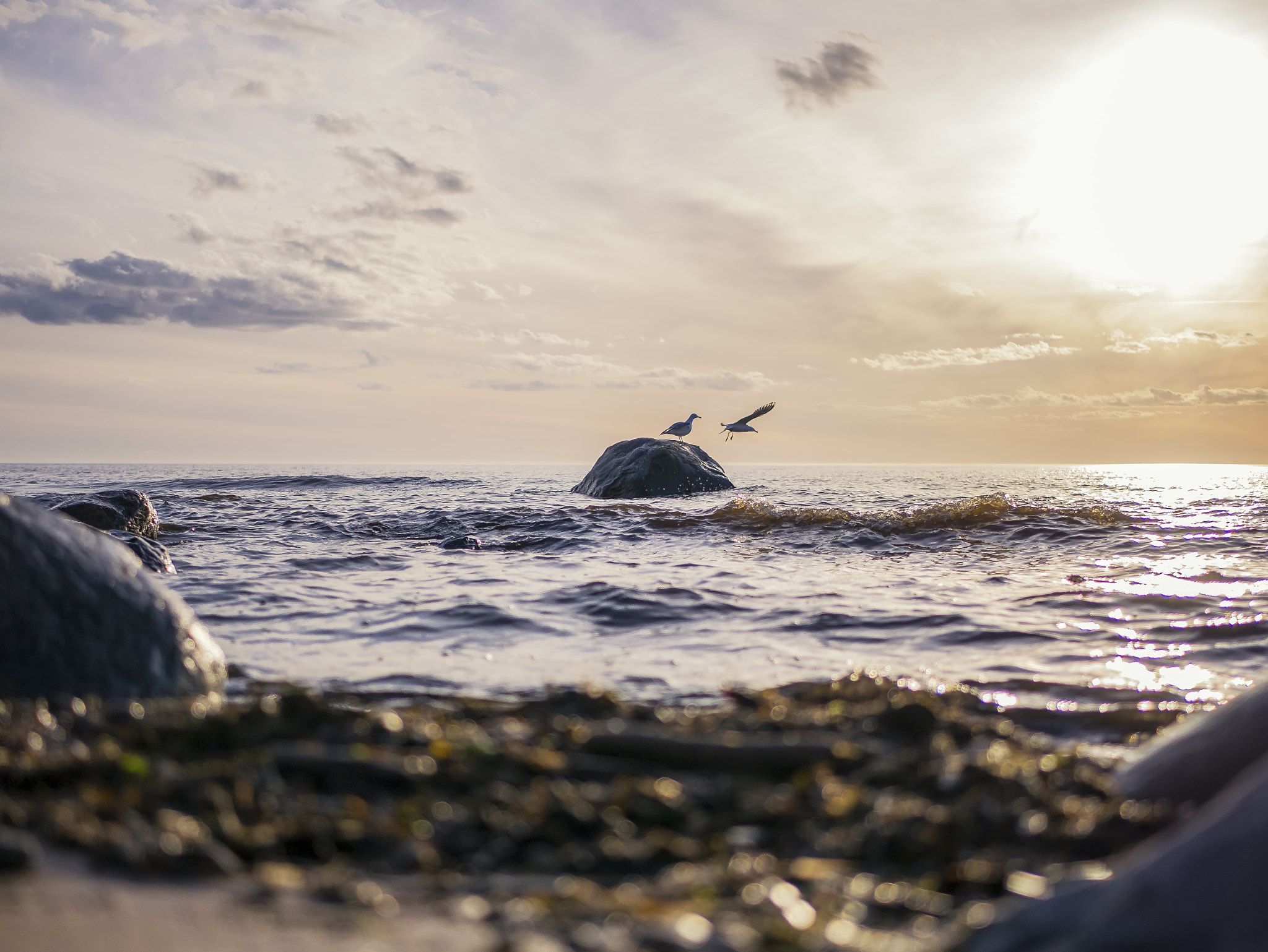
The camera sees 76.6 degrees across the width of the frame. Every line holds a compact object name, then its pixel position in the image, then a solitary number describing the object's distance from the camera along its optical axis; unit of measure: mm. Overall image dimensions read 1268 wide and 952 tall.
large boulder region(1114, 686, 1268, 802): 2645
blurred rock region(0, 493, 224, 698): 3668
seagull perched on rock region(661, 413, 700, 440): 22266
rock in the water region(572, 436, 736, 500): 20641
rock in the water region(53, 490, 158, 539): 10867
